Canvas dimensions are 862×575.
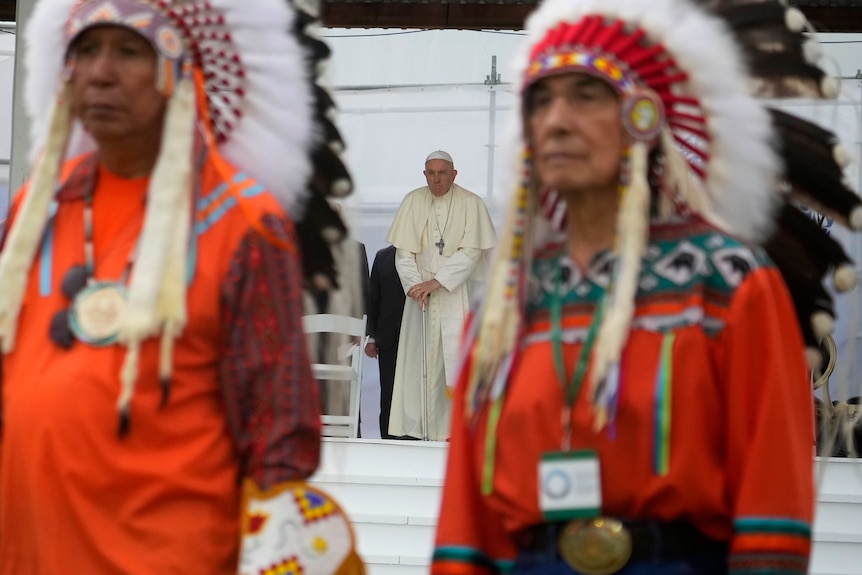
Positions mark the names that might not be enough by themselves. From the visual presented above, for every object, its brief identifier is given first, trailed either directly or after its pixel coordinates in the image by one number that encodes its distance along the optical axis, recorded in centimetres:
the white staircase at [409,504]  1119
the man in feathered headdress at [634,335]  513
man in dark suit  1866
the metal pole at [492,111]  1902
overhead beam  1421
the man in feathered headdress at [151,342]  518
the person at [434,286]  1795
